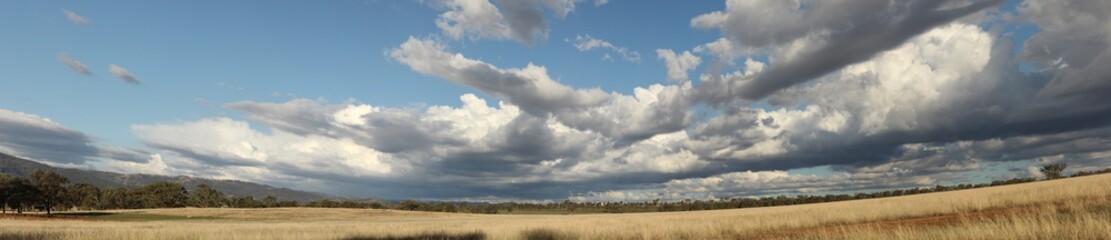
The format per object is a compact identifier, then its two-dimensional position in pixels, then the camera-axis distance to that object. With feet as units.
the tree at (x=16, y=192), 322.55
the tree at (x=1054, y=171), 481.05
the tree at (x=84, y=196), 496.76
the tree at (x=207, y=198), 583.70
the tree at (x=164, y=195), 533.96
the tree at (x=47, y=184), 362.33
